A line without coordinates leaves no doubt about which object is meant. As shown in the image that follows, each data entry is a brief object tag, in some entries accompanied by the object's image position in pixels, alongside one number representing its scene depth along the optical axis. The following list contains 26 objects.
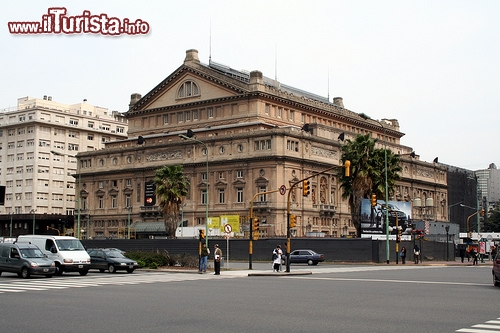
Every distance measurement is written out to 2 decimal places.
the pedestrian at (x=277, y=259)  40.12
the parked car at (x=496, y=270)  26.56
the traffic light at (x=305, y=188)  38.63
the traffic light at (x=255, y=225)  45.13
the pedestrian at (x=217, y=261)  38.32
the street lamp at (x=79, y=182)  104.01
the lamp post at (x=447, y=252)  71.20
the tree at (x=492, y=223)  123.19
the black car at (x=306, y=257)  58.69
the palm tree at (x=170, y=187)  73.19
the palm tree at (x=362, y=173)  66.12
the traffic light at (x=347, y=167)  36.00
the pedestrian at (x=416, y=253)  59.11
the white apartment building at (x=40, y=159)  121.56
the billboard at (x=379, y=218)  65.88
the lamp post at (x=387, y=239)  59.06
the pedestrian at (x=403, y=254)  58.47
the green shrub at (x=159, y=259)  44.97
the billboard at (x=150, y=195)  91.81
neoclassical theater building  85.44
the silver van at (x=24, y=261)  32.62
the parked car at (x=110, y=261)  39.88
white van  36.03
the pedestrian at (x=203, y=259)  40.25
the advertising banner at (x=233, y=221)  78.44
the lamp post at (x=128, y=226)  86.58
